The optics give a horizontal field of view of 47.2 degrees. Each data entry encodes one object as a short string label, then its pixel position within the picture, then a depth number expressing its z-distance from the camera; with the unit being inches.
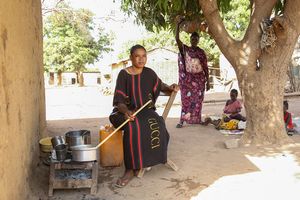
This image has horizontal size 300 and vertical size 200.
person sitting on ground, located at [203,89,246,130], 245.8
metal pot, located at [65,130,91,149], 148.2
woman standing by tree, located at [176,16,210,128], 246.4
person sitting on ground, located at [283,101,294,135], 224.2
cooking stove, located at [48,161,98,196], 130.6
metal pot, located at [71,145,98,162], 129.3
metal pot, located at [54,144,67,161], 133.1
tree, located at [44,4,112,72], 1343.5
